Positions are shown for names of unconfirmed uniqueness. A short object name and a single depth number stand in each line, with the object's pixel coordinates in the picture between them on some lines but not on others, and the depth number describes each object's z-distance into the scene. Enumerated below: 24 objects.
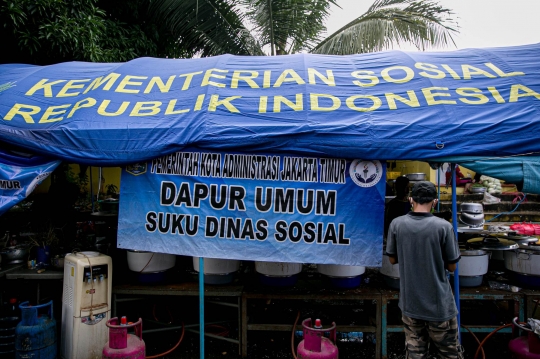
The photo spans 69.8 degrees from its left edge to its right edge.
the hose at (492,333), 4.26
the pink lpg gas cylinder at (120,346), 3.73
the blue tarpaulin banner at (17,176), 4.04
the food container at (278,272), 4.51
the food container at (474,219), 5.78
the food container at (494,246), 4.81
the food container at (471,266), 4.52
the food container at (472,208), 5.82
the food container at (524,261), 4.45
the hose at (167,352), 4.48
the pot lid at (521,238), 5.28
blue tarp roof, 3.84
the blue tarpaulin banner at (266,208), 4.00
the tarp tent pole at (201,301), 4.03
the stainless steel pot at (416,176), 7.26
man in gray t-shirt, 3.16
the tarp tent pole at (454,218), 3.85
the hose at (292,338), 4.24
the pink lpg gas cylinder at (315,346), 3.56
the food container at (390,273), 4.46
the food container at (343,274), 4.45
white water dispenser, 4.25
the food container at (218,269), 4.68
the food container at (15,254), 5.09
